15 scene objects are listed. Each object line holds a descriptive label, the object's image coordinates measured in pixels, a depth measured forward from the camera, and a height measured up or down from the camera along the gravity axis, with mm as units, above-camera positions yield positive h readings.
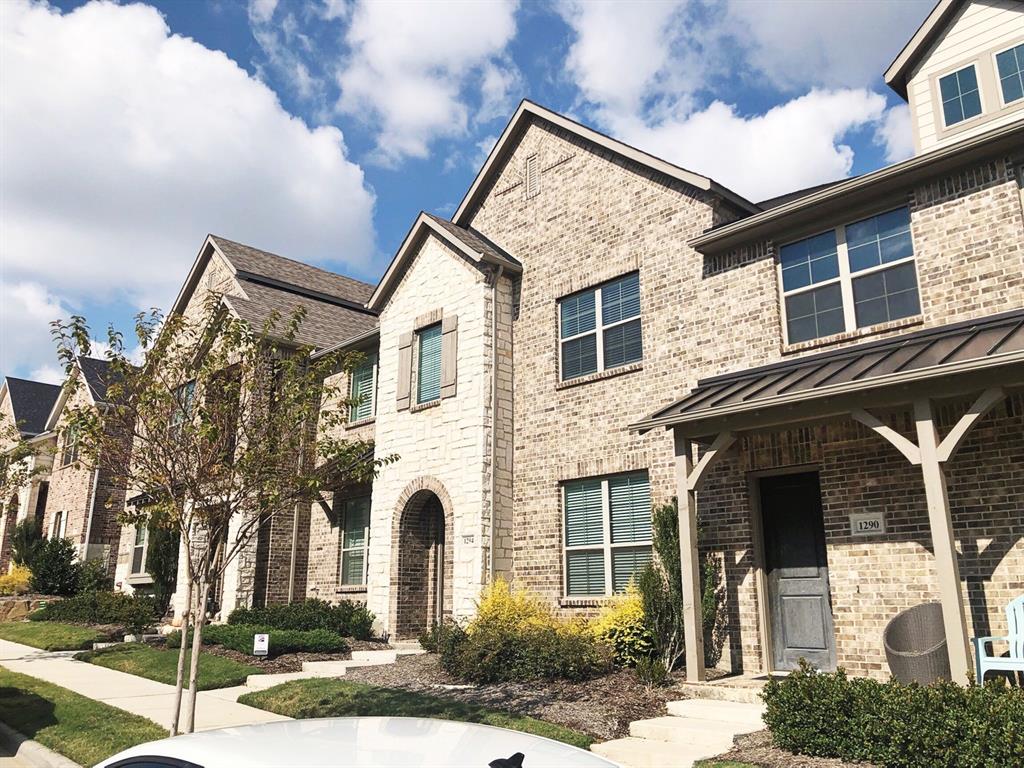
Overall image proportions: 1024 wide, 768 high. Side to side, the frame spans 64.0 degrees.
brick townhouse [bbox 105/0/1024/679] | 9773 +2852
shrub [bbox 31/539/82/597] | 26688 +242
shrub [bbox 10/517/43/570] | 29297 +1389
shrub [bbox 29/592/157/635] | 19741 -774
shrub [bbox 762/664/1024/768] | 6539 -1204
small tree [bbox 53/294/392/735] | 8367 +1476
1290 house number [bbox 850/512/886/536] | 10414 +668
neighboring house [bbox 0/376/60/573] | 35938 +7819
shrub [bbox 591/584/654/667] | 11930 -782
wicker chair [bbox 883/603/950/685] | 8703 -733
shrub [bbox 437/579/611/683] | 11477 -974
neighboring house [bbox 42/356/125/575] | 29609 +2390
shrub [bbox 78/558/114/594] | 26734 +49
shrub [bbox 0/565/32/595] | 27484 -107
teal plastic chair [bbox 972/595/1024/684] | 8180 -753
